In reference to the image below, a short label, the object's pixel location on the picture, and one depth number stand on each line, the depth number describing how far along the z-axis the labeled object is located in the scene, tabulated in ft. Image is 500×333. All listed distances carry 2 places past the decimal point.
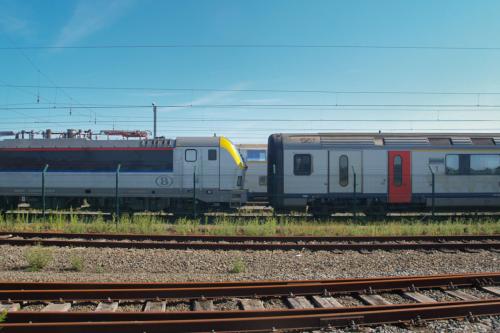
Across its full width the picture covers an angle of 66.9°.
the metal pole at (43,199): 46.39
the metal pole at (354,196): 49.42
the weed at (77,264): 26.63
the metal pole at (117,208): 45.12
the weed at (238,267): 26.61
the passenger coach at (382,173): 53.11
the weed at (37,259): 26.89
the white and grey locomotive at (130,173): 54.03
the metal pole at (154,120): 100.23
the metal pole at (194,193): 49.03
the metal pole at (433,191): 50.28
